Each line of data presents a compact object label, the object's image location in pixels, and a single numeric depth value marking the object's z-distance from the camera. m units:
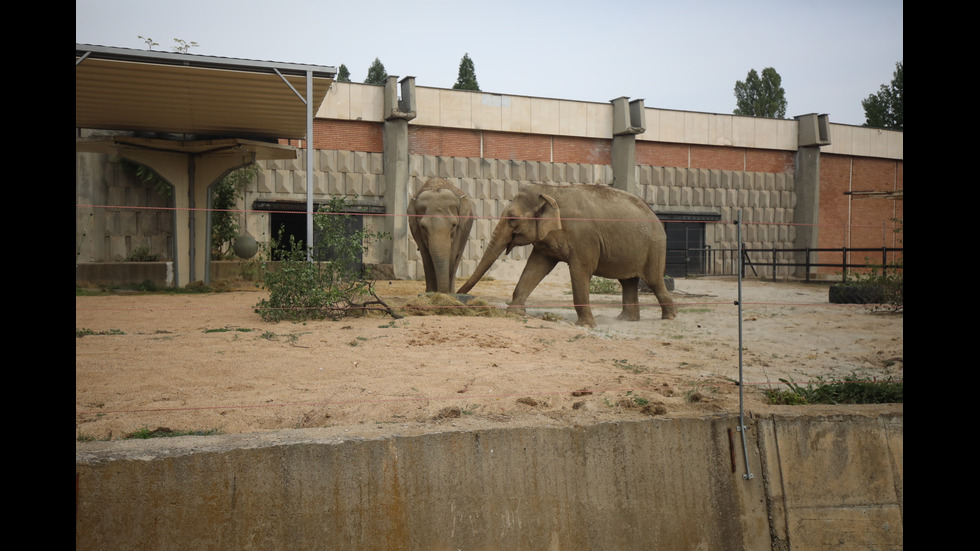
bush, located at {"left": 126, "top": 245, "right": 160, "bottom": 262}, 16.03
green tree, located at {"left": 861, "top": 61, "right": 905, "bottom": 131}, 34.84
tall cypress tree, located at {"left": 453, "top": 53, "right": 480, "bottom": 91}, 31.72
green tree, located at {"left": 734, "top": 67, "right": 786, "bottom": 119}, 40.00
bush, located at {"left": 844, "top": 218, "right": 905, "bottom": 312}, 10.37
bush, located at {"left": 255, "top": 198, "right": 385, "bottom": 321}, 8.74
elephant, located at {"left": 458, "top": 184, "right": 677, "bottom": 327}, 9.88
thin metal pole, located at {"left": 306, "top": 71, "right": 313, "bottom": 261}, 10.27
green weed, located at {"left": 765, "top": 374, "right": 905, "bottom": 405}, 5.26
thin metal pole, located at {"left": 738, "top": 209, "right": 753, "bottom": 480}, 4.51
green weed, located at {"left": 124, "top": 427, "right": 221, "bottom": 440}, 3.98
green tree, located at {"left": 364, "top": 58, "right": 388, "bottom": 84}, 39.67
